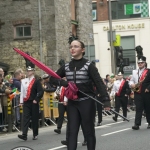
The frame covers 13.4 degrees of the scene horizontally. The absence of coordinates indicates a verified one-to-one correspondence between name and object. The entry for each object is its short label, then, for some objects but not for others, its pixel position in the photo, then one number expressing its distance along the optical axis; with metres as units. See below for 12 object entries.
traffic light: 34.66
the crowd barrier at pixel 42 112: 19.09
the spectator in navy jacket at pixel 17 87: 19.76
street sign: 39.19
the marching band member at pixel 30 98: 15.94
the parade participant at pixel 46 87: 21.78
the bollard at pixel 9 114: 19.05
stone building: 37.22
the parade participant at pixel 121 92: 23.78
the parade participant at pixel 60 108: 17.64
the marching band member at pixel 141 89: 17.31
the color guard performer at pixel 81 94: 9.69
